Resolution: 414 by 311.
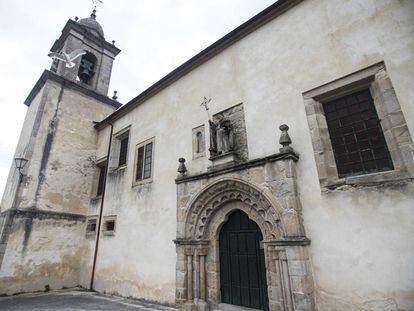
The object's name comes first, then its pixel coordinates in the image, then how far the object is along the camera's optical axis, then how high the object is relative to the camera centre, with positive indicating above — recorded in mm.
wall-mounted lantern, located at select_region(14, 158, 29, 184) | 7578 +2635
